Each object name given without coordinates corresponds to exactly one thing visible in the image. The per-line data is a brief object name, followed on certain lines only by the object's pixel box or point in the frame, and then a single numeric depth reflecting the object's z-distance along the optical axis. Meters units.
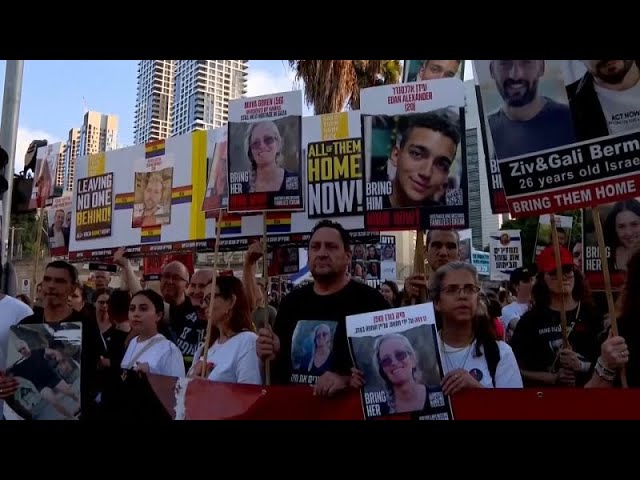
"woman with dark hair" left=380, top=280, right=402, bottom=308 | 6.15
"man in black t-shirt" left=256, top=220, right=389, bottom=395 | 3.20
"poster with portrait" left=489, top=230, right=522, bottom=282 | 8.95
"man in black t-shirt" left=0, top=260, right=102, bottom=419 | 3.40
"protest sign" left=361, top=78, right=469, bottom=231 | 4.49
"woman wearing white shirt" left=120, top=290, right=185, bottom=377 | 3.69
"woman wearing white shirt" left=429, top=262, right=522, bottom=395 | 2.94
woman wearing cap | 3.34
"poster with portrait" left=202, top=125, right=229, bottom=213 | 5.10
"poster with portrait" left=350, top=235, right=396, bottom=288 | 11.22
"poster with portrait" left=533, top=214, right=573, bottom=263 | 6.64
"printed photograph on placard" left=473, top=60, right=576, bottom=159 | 3.28
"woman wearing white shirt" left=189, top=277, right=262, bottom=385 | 3.50
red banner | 2.80
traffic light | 4.93
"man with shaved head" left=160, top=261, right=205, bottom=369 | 4.32
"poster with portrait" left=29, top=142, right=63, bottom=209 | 6.63
